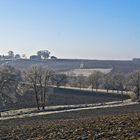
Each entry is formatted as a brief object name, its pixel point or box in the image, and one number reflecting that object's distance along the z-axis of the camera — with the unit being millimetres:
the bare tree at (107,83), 143625
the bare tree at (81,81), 159625
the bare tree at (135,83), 106331
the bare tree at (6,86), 73812
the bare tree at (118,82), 134875
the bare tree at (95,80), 143000
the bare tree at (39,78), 84562
